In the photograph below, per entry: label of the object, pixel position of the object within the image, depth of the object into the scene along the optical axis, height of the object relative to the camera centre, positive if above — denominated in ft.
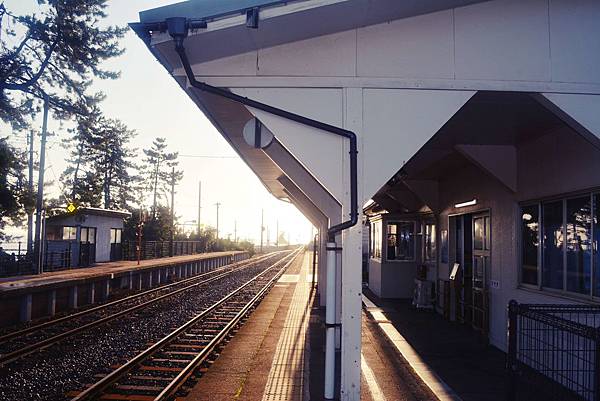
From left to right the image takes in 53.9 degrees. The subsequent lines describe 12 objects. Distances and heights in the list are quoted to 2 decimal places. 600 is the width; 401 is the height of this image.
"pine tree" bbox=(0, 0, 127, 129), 74.16 +24.53
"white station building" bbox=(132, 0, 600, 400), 17.15 +5.35
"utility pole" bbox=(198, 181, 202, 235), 241.59 +19.73
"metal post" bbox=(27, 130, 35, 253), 84.61 +3.40
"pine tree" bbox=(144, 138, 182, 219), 225.76 +30.79
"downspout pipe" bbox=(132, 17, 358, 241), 16.51 +4.17
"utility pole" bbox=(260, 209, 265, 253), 304.58 +8.20
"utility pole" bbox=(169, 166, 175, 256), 194.31 +20.73
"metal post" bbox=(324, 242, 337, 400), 17.22 -2.39
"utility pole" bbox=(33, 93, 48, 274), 71.31 +4.75
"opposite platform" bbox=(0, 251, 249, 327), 47.91 -4.72
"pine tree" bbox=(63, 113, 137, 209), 156.11 +21.54
